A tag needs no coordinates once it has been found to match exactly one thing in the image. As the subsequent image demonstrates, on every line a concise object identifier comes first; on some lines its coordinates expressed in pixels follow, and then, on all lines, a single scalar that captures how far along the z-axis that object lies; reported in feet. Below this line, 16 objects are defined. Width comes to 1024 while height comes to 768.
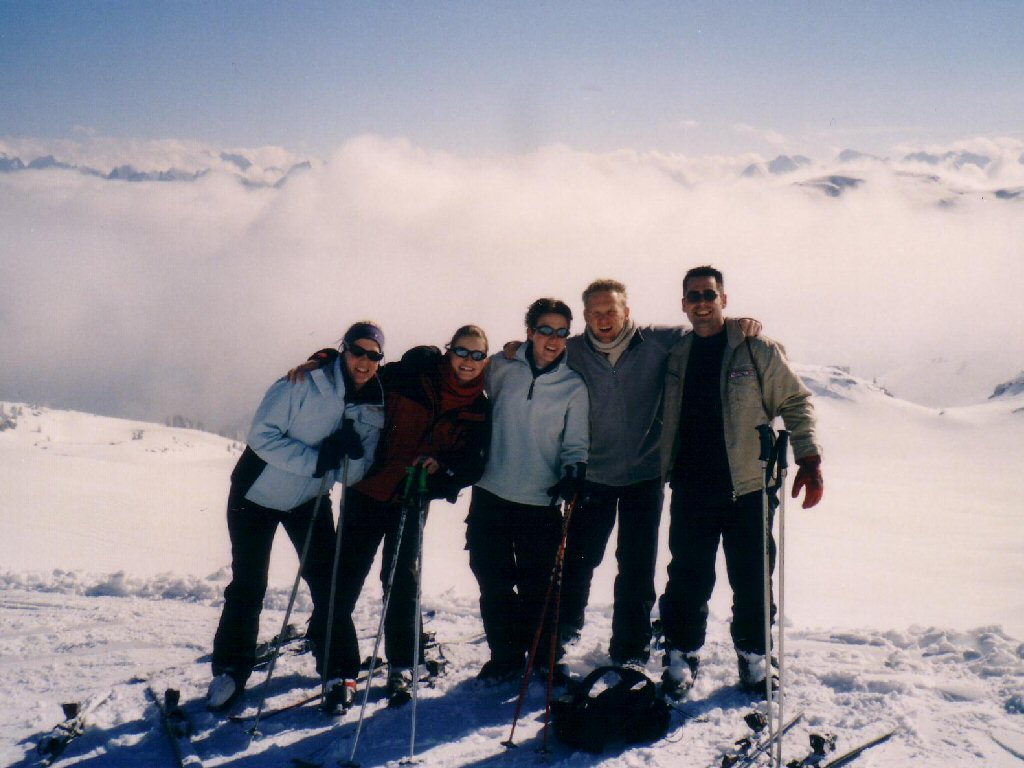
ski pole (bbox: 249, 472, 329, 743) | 15.44
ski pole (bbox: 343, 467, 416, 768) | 13.94
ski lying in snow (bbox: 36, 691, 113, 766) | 13.61
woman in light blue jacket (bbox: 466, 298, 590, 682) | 15.97
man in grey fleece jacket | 16.75
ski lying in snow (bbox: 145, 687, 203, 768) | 13.42
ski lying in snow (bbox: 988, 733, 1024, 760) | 13.87
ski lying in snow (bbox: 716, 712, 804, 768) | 13.35
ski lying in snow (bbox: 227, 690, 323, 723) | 15.06
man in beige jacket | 15.99
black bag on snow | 14.12
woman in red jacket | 15.33
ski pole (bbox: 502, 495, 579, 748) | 15.15
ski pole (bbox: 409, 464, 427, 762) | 14.78
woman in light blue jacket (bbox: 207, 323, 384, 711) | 14.78
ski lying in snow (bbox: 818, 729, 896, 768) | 13.32
